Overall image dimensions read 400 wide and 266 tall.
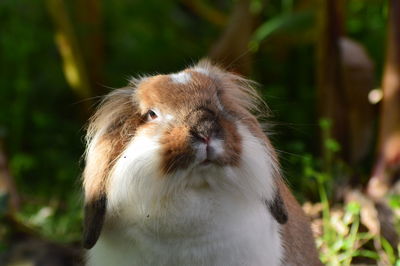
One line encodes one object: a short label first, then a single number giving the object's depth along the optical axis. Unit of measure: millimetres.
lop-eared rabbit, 5783
